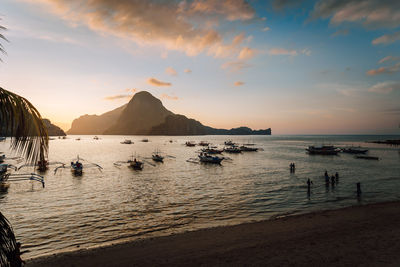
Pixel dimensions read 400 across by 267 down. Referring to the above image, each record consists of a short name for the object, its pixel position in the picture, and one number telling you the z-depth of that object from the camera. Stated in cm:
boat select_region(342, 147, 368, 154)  8760
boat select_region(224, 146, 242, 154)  9884
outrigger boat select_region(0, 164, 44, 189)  3478
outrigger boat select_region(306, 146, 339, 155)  8738
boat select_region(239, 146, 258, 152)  10662
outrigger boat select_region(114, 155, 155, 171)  5359
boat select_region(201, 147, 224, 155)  9100
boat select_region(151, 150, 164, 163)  6765
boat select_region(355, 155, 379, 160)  7001
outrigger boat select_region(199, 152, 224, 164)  6178
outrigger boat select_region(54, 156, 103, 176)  4634
